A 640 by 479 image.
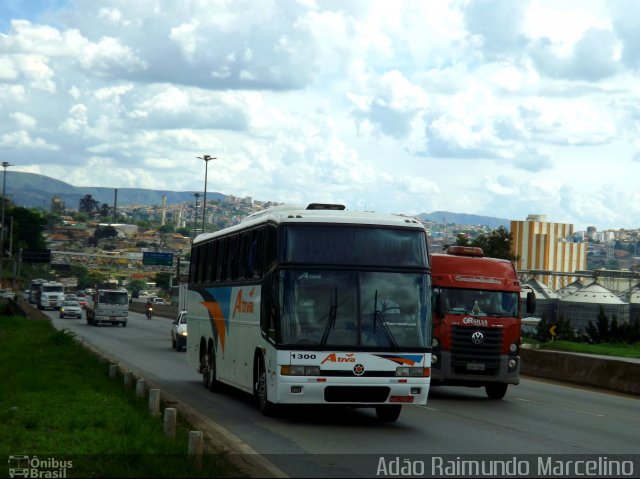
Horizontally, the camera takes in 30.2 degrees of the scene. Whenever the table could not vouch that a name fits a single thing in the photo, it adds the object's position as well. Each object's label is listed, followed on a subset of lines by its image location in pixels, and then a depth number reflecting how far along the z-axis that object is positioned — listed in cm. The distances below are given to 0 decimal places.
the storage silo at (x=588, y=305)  11069
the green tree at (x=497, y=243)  7694
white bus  1712
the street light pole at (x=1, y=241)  14062
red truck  2344
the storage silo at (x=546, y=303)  11725
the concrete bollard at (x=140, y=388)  1862
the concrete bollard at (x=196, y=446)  1140
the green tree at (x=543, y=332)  6209
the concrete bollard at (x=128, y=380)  2097
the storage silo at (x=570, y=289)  12622
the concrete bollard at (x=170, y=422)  1366
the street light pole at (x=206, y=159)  10134
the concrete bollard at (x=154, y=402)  1634
